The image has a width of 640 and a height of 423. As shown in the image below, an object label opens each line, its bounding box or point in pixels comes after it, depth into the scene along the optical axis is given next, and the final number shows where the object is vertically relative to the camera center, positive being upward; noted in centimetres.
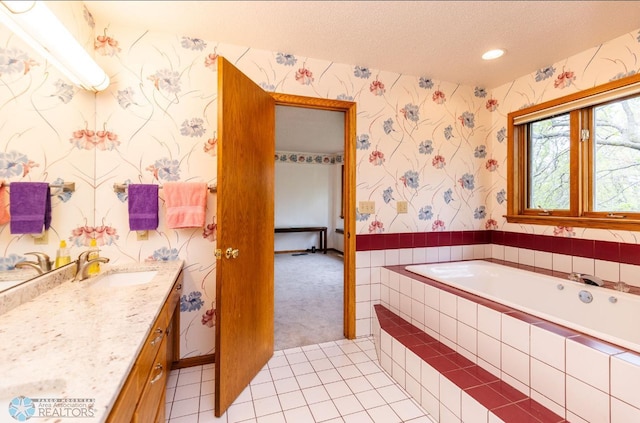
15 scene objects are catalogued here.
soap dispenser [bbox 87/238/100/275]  152 -23
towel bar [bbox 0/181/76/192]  142 +15
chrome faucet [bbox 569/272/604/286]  174 -41
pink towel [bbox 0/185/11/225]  113 +4
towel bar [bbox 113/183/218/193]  176 +17
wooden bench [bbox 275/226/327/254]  576 -32
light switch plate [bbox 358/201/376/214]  234 +6
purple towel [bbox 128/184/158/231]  173 +5
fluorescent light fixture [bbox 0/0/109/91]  99 +69
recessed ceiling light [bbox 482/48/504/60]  201 +114
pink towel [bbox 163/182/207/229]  178 +7
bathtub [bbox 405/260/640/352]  156 -52
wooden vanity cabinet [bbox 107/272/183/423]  70 -49
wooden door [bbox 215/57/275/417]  149 -10
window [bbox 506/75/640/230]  188 +41
